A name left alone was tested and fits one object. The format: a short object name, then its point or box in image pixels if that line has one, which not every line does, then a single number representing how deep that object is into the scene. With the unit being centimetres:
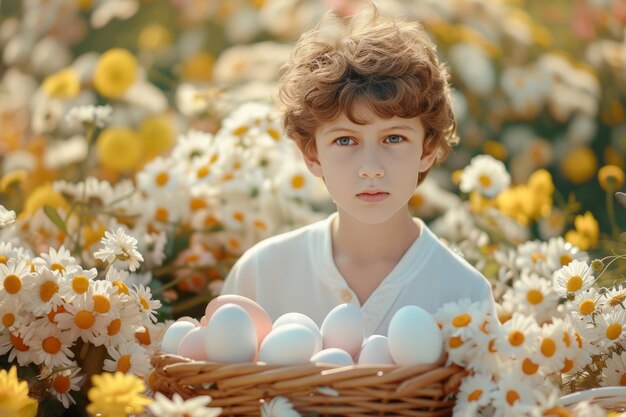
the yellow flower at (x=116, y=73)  253
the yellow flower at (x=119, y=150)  251
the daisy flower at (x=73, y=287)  185
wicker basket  170
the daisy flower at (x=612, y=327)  189
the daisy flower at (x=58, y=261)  188
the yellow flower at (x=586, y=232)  230
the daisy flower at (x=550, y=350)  175
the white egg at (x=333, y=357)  175
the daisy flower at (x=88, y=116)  215
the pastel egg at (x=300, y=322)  179
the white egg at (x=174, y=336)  182
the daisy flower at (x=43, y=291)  184
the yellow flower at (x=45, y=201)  232
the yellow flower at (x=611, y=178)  221
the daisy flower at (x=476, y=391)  172
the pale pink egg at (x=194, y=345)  178
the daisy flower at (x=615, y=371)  188
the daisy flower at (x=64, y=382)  185
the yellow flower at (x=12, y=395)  168
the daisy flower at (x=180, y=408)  156
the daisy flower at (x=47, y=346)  185
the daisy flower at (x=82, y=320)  186
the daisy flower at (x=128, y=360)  187
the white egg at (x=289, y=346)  173
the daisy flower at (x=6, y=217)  190
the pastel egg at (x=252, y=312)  182
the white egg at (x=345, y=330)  180
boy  193
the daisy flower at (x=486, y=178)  233
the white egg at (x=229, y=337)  174
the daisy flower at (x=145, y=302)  189
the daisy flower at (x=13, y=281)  184
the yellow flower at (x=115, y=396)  161
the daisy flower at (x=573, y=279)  192
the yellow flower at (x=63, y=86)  251
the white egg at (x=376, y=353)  178
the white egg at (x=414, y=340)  174
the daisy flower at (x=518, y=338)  174
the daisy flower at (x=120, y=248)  188
